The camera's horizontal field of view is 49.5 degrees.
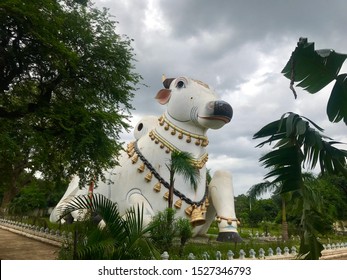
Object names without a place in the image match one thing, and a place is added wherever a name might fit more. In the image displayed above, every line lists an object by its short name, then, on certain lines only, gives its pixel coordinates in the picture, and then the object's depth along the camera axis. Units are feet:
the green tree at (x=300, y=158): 10.50
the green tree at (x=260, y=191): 55.06
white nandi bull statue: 38.18
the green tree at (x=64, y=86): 31.40
